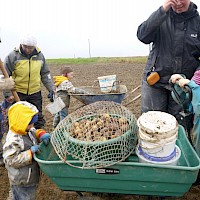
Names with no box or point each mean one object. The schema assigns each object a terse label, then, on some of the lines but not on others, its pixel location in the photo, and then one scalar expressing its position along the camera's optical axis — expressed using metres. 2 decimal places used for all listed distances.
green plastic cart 1.90
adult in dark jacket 2.78
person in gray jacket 3.87
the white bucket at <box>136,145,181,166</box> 1.96
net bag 1.91
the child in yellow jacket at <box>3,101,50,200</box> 2.21
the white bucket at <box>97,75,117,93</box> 4.33
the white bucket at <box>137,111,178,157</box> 1.89
